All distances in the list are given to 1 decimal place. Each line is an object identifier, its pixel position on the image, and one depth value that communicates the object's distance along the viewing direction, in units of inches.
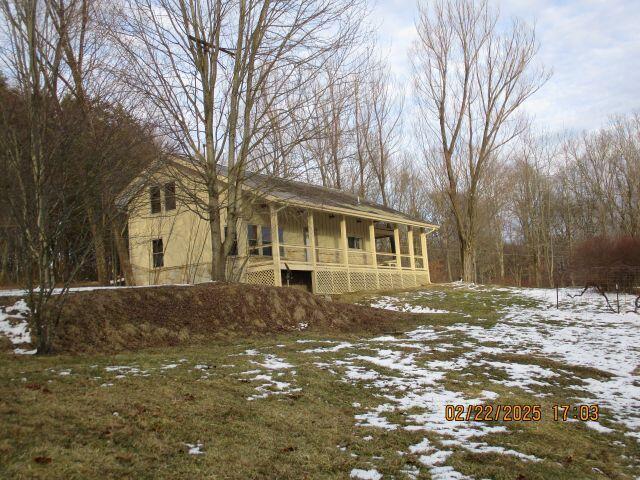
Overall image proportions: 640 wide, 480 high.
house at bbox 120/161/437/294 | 751.1
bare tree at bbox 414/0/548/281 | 1079.6
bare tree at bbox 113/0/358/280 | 458.9
